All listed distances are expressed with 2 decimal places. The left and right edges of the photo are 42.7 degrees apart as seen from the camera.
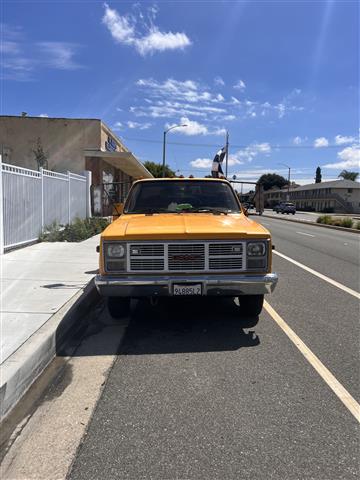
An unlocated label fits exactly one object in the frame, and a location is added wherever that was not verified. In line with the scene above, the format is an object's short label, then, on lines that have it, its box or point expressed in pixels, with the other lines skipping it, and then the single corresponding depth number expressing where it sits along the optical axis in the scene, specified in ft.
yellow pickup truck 17.02
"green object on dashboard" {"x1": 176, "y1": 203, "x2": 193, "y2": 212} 21.84
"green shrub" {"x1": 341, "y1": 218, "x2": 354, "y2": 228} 93.97
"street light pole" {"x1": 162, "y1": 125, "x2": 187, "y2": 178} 148.05
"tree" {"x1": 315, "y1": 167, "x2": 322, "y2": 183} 444.55
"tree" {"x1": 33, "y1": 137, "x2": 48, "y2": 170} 82.12
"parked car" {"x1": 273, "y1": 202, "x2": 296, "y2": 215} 207.70
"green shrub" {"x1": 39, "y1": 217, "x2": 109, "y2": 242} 44.65
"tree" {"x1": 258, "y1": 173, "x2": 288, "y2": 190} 516.49
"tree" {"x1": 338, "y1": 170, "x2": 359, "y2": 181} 482.28
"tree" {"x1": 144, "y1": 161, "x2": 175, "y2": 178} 261.40
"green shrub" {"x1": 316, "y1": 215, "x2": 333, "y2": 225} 104.87
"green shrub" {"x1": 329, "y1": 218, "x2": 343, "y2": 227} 98.02
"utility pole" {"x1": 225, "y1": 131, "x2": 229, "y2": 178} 219.90
